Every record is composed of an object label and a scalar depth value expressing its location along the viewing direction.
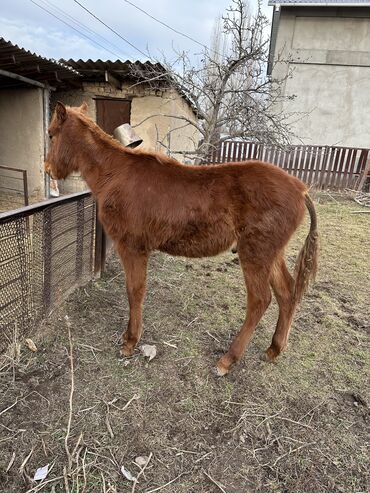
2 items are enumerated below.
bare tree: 6.82
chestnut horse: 2.38
